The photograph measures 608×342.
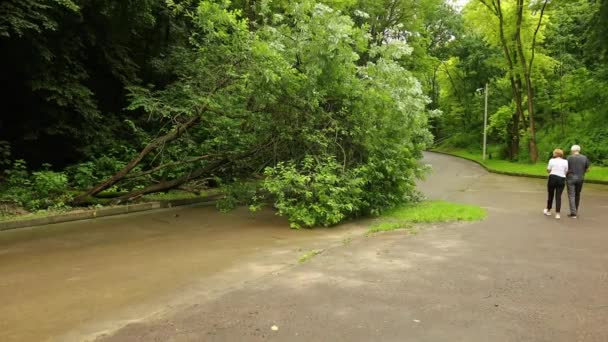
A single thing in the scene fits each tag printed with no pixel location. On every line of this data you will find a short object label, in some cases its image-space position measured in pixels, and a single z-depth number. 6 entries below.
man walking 10.72
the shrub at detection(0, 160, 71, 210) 11.24
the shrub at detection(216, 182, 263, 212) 12.11
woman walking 10.70
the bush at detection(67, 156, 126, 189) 13.75
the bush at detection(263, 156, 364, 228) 9.88
